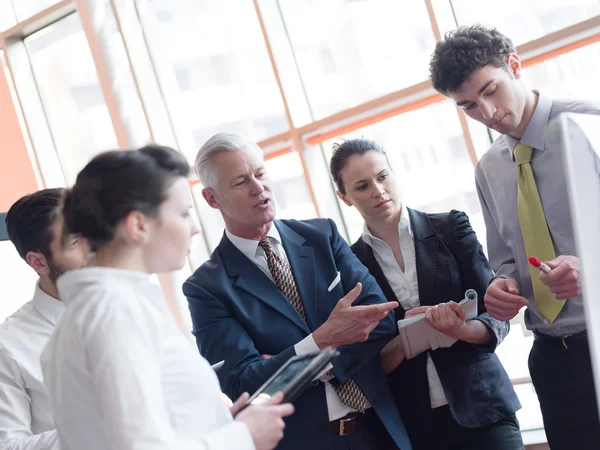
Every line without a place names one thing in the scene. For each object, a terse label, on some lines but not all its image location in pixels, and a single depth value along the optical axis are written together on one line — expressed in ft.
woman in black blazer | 7.96
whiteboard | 4.61
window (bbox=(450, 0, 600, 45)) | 11.41
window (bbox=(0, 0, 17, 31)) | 19.01
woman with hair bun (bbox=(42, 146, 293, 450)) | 4.57
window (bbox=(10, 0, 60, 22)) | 18.42
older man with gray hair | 7.43
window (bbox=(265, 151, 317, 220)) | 15.17
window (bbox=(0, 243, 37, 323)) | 15.62
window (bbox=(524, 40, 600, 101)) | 11.27
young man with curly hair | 7.53
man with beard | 7.36
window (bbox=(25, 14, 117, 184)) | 18.48
